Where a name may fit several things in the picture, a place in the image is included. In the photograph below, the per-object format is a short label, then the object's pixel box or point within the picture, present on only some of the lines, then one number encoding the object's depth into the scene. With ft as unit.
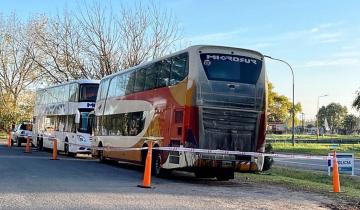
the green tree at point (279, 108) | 308.87
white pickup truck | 137.28
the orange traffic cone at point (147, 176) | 42.42
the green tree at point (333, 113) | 476.13
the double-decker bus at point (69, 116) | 90.63
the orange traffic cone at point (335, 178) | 43.34
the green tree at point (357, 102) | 163.34
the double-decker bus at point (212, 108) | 48.08
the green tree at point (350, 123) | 467.11
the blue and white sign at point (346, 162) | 64.58
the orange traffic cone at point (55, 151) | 79.20
